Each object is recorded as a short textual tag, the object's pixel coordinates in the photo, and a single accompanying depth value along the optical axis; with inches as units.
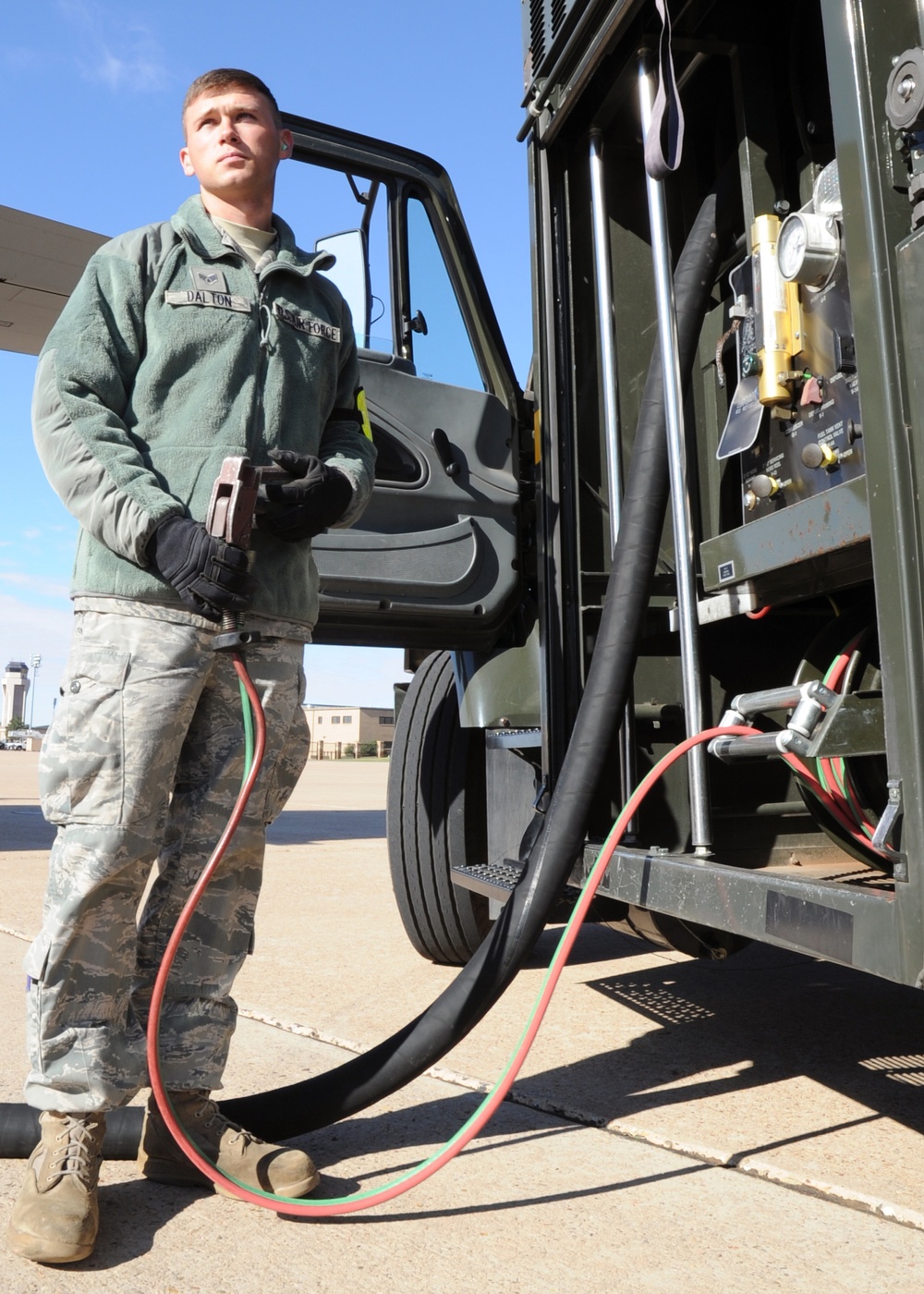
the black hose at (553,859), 79.0
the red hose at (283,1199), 66.9
